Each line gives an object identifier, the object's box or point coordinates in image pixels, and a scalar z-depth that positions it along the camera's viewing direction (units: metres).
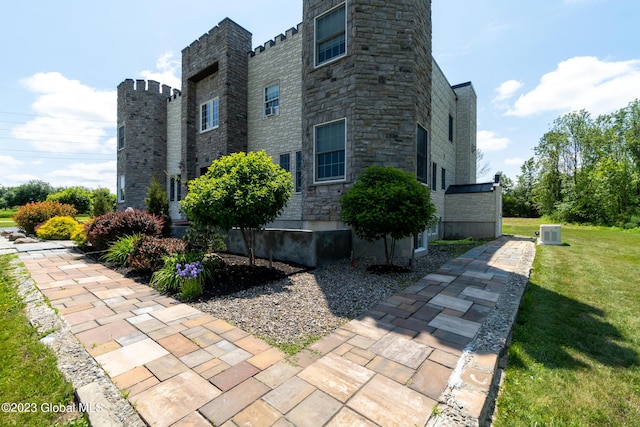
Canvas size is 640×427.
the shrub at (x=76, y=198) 26.84
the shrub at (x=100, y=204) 14.15
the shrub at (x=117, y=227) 7.31
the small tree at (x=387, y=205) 5.32
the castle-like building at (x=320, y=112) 7.13
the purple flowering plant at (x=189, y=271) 4.35
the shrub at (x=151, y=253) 5.63
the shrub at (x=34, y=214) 12.12
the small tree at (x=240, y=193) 5.06
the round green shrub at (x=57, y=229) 10.66
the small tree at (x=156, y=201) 11.92
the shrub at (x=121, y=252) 6.34
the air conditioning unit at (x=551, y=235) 10.45
